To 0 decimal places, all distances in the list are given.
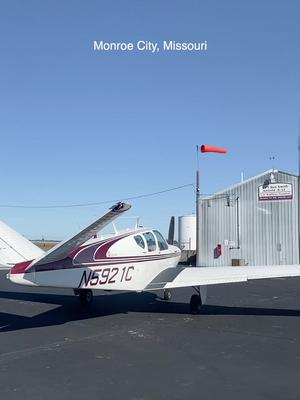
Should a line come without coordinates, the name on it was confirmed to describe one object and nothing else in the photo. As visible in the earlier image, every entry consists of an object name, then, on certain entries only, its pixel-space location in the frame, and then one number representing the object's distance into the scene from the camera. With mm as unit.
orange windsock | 32500
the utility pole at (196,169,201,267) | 34578
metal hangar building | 32156
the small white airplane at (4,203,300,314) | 11789
